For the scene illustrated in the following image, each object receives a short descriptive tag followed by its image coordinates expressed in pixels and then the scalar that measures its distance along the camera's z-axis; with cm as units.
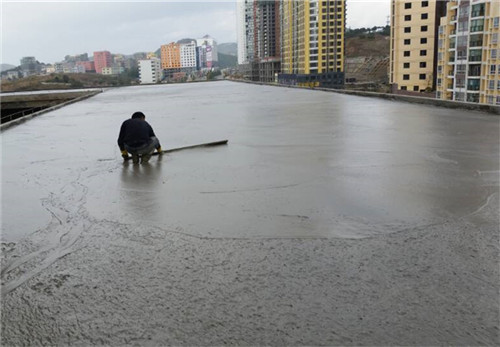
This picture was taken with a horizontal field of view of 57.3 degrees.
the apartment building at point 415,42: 5841
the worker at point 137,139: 741
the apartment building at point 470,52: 4134
